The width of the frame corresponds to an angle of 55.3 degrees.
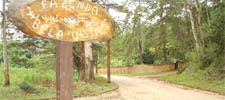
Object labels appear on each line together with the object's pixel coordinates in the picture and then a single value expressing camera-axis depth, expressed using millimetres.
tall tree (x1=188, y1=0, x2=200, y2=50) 18173
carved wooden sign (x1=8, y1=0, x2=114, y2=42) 3342
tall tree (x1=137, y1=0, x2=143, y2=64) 25198
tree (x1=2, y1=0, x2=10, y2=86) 11770
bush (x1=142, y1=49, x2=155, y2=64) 35672
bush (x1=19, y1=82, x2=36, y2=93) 10239
